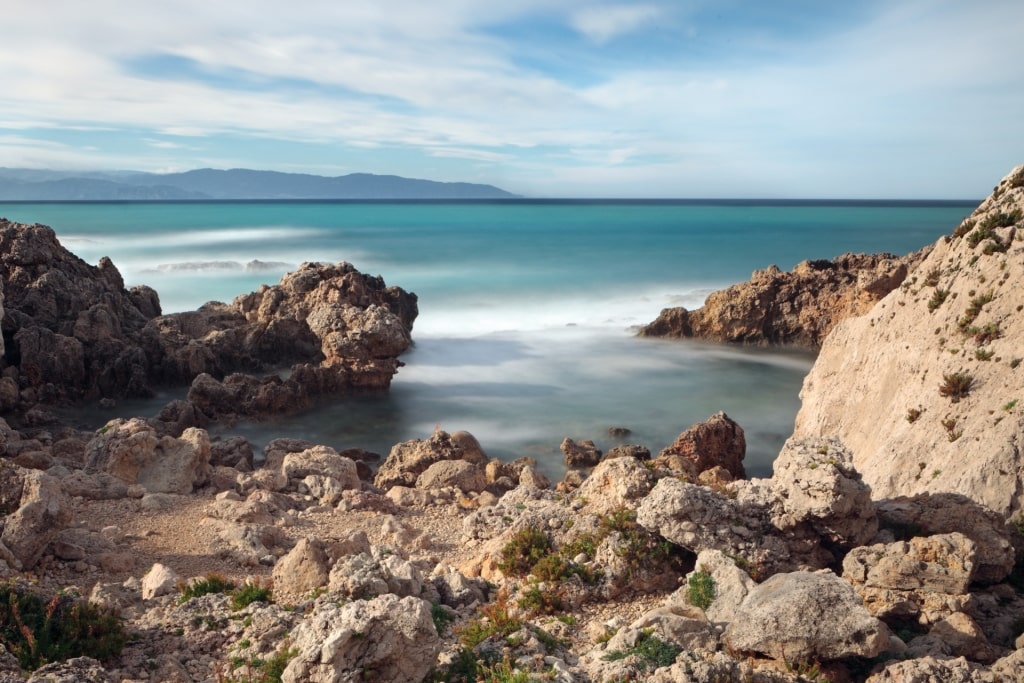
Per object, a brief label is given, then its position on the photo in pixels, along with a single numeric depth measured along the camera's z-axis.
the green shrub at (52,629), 7.41
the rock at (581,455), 19.52
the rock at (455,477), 15.81
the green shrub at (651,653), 6.95
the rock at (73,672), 6.42
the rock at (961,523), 9.08
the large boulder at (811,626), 7.16
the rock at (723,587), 8.19
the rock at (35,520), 9.79
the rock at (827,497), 9.18
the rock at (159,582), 9.20
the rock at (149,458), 14.36
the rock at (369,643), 6.67
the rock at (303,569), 9.45
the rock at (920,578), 8.25
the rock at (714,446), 17.97
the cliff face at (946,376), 11.02
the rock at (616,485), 10.69
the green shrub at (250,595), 8.93
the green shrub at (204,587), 9.12
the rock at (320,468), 15.47
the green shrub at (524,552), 9.99
